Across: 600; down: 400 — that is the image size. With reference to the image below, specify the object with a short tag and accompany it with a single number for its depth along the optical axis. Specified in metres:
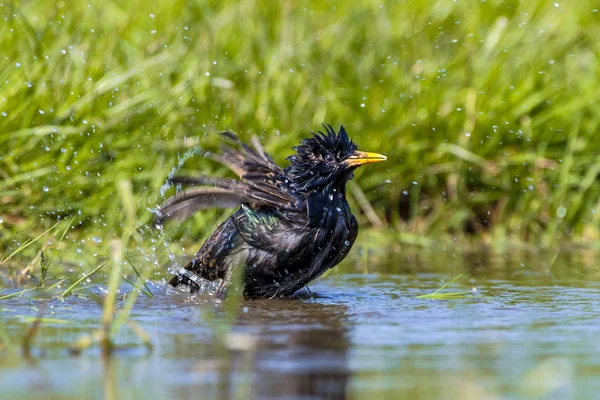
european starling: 10.56
